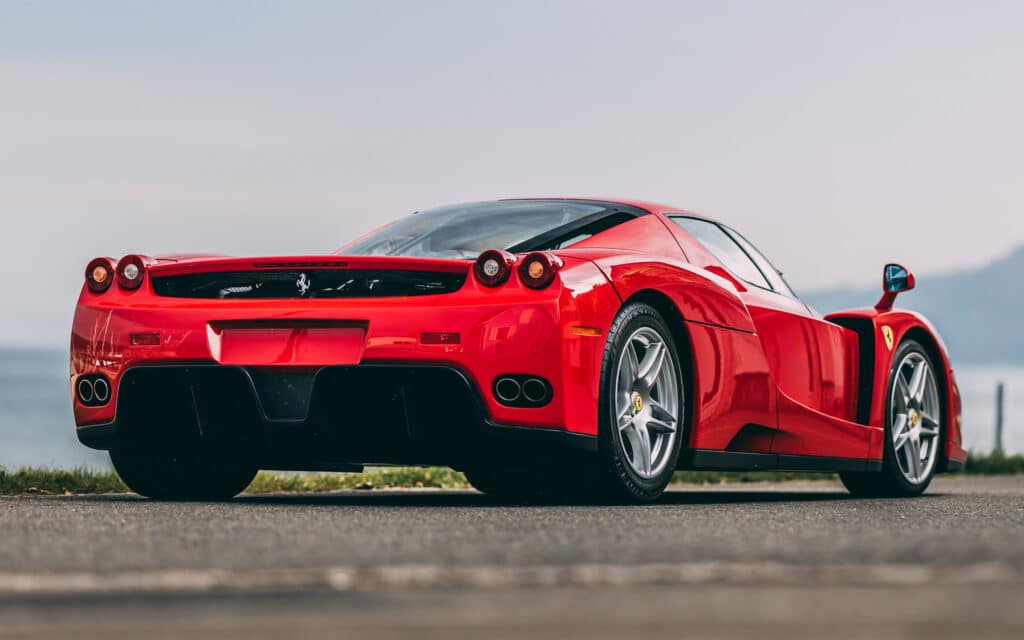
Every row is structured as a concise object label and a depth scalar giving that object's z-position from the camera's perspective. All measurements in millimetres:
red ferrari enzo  10575
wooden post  36406
